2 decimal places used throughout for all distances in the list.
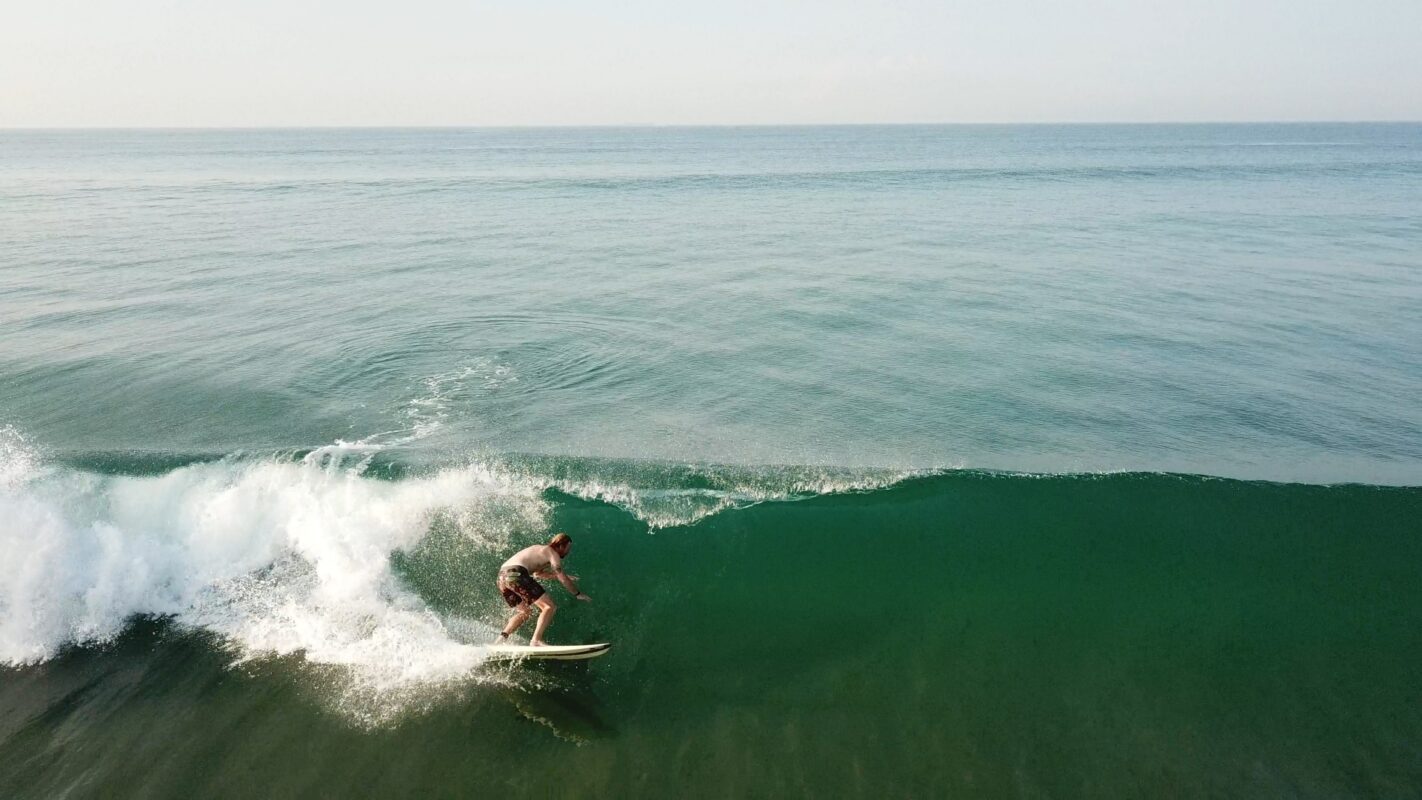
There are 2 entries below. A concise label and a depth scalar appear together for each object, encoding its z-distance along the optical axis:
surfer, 9.79
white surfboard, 9.70
